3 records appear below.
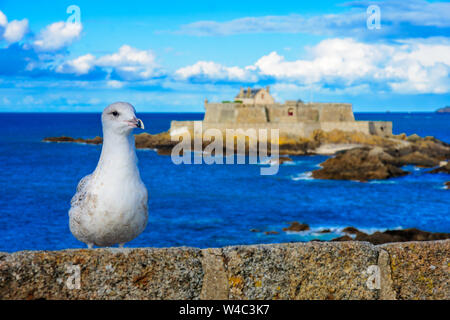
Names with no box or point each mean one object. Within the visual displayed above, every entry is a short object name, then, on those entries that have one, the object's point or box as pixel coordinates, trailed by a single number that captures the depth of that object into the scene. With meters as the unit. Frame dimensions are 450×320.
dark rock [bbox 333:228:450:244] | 23.72
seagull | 3.51
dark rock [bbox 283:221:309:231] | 30.97
